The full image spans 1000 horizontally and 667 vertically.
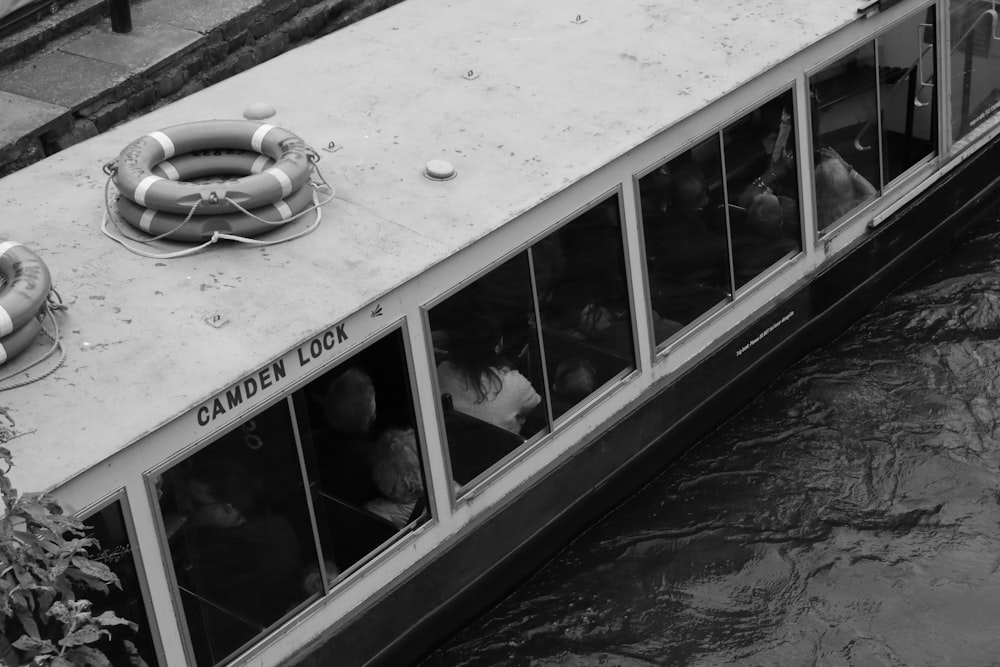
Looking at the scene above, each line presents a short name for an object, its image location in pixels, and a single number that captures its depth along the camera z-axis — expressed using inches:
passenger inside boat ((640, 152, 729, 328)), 525.3
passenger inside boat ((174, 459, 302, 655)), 390.3
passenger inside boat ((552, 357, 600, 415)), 494.6
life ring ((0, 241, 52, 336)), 372.2
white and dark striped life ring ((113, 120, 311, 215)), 426.6
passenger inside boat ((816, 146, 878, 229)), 590.9
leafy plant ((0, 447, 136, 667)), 311.3
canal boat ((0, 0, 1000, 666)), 389.4
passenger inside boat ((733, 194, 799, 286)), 558.9
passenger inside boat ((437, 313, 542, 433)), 460.8
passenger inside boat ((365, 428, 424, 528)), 443.2
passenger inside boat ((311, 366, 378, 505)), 422.3
